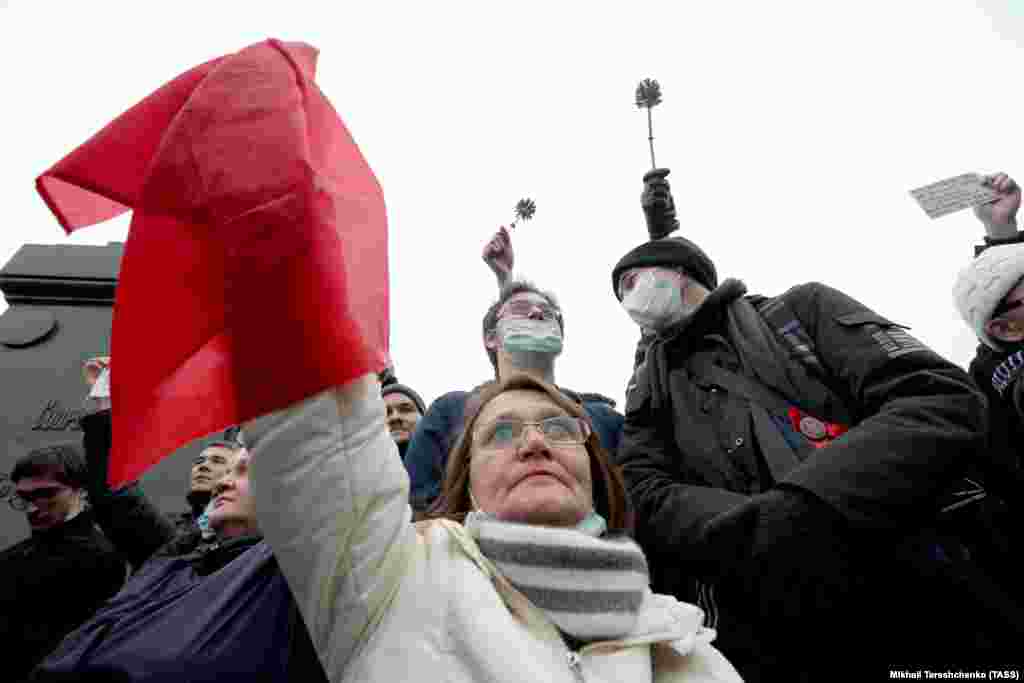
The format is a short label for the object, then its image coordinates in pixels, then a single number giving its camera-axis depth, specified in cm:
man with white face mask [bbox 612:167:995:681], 144
